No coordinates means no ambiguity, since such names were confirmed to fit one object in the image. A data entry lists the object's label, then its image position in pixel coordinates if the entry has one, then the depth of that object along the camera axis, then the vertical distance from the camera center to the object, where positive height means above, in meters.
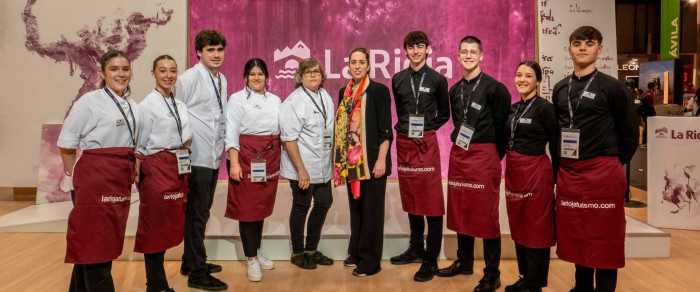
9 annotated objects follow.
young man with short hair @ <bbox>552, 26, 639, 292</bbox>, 2.66 -0.06
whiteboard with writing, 5.25 +1.13
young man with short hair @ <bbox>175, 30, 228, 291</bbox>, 3.36 -0.02
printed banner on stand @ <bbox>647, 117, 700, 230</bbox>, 4.94 -0.26
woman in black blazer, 3.44 -0.07
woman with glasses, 3.55 -0.05
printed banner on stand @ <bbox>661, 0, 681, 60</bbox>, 7.46 +1.66
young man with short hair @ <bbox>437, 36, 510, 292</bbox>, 3.21 -0.06
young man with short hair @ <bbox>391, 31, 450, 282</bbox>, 3.46 +0.03
